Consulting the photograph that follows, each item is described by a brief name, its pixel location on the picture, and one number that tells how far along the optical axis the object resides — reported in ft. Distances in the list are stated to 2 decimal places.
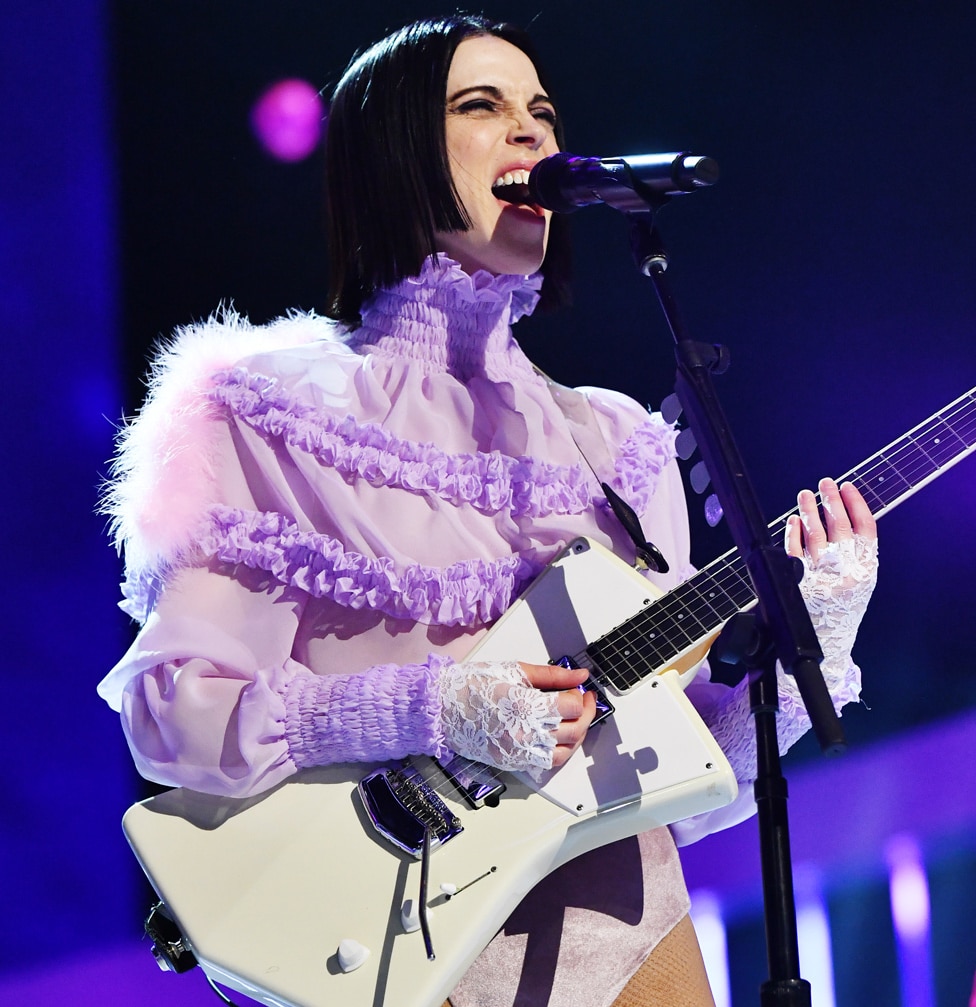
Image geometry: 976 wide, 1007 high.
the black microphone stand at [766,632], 10.30
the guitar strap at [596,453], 11.82
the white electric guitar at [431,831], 10.96
